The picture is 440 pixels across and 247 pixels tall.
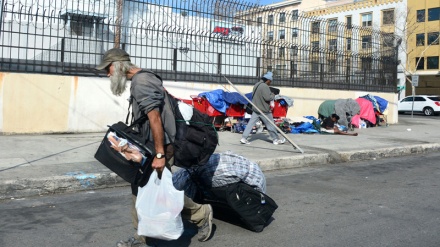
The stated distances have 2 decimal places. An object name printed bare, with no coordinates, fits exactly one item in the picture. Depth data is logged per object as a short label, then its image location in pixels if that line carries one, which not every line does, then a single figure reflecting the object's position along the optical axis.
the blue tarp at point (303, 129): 13.55
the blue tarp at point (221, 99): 12.71
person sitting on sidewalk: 13.57
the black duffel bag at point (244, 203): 4.41
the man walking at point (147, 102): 3.49
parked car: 31.84
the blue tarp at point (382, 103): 17.09
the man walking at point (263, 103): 10.27
